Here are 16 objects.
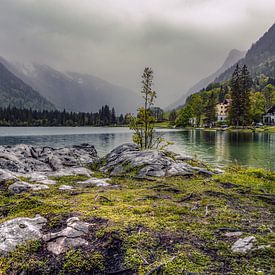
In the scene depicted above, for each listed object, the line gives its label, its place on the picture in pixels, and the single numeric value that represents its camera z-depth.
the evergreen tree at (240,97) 102.75
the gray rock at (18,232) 6.29
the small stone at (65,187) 12.71
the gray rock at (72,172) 16.91
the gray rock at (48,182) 14.11
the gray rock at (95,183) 13.90
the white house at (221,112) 144.25
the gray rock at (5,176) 13.82
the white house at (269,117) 118.76
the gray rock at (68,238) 6.20
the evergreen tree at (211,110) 133.25
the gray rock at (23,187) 11.91
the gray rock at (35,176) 15.12
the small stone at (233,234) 6.87
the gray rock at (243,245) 6.00
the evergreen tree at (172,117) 180.07
